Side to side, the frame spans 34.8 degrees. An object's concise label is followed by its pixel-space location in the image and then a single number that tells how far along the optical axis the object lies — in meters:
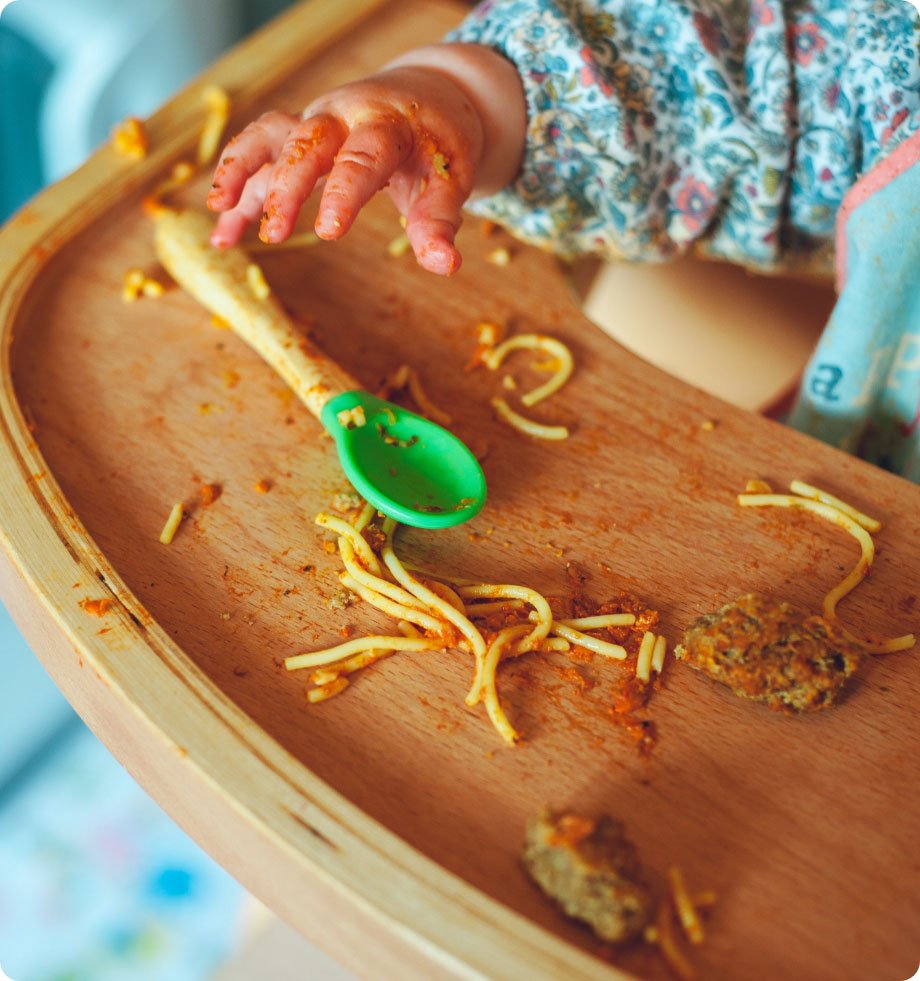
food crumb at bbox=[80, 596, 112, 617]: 0.37
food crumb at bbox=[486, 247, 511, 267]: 0.47
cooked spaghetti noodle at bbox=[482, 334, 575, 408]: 0.43
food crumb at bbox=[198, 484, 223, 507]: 0.40
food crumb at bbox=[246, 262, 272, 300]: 0.44
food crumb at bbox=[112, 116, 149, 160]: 0.48
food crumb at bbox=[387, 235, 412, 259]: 0.47
